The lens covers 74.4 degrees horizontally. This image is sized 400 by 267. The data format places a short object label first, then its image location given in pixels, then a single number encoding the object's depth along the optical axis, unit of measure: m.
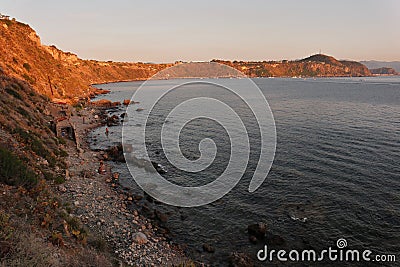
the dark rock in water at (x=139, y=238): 16.34
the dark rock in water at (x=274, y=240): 17.91
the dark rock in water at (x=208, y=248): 17.23
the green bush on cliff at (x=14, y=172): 13.70
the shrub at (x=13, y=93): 31.55
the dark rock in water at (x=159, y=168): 30.22
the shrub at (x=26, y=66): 56.25
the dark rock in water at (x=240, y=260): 15.74
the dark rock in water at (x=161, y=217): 20.35
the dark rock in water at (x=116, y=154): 33.34
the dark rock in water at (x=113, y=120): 54.80
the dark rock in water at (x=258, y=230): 18.73
